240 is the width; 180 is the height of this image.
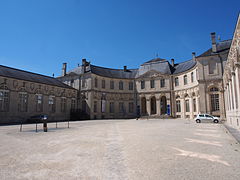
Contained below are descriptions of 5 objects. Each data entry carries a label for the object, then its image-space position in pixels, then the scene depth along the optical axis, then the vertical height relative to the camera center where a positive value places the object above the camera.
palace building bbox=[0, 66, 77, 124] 22.52 +1.66
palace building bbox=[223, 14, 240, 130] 9.15 +2.15
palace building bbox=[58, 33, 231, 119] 26.59 +3.89
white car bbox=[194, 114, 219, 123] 21.08 -1.40
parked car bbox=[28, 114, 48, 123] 23.95 -1.53
